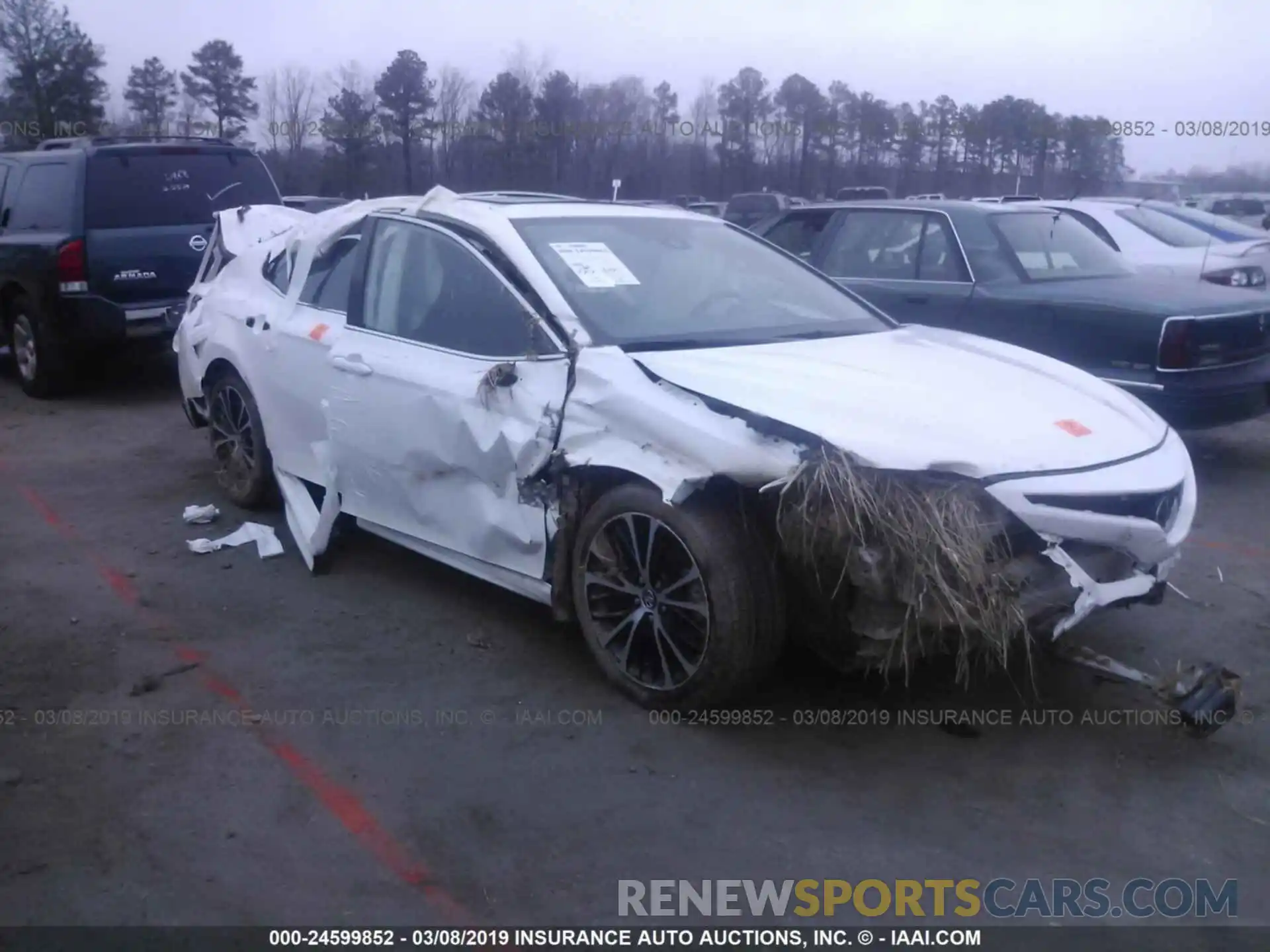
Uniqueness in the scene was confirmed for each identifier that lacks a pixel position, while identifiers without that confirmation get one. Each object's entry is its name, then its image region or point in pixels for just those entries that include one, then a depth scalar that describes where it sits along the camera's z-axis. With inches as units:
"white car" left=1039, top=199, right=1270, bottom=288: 374.3
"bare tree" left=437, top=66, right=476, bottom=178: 690.8
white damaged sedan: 138.2
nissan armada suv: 366.0
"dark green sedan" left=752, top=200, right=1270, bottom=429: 261.1
